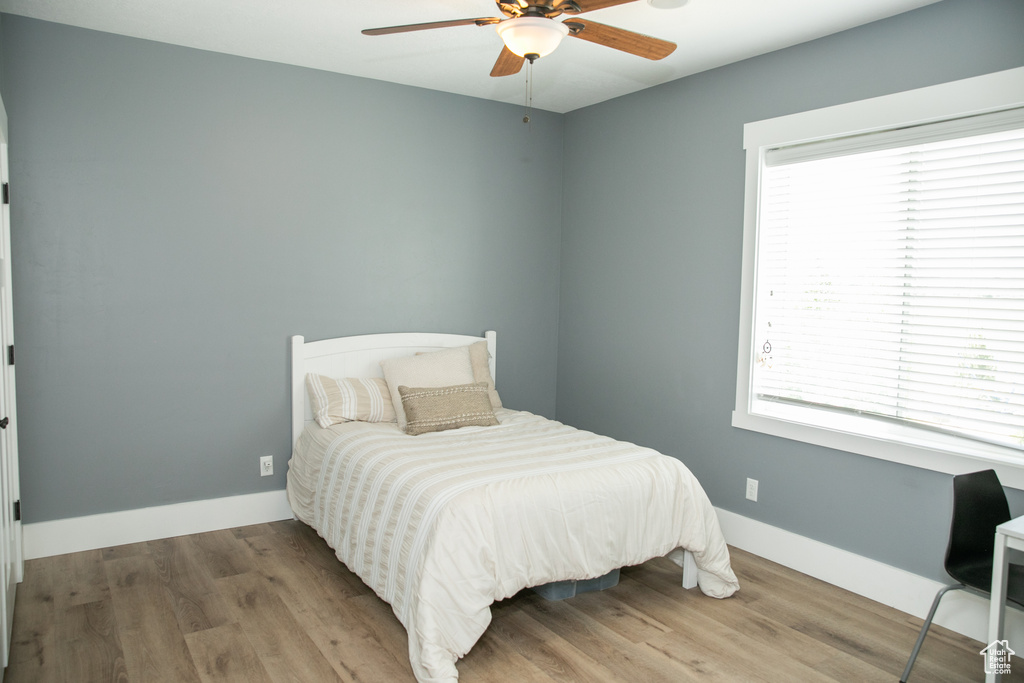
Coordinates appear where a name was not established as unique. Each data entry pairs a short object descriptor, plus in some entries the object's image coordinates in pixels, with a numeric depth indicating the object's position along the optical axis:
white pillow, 3.90
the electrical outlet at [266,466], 3.90
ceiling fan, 2.19
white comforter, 2.44
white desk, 2.10
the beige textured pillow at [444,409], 3.57
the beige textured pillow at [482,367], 4.21
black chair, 2.31
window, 2.70
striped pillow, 3.78
